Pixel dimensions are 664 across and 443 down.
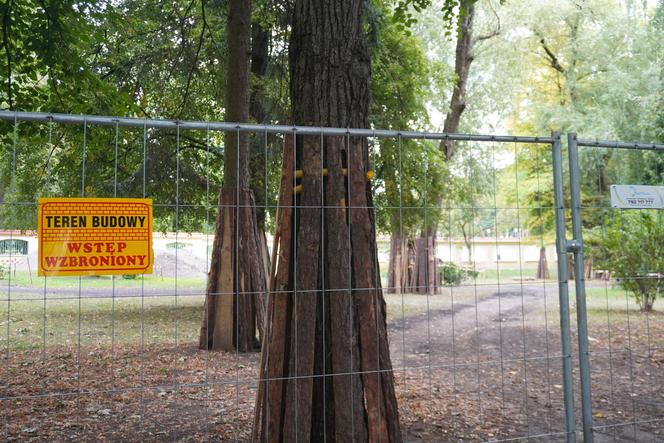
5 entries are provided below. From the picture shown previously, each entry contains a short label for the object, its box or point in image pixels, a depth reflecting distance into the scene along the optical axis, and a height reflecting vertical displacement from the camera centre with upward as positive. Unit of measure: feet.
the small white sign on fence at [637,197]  13.67 +1.16
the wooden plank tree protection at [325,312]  12.01 -1.28
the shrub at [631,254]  32.78 -0.52
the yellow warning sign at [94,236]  9.84 +0.33
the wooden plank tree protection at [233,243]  27.94 +0.46
